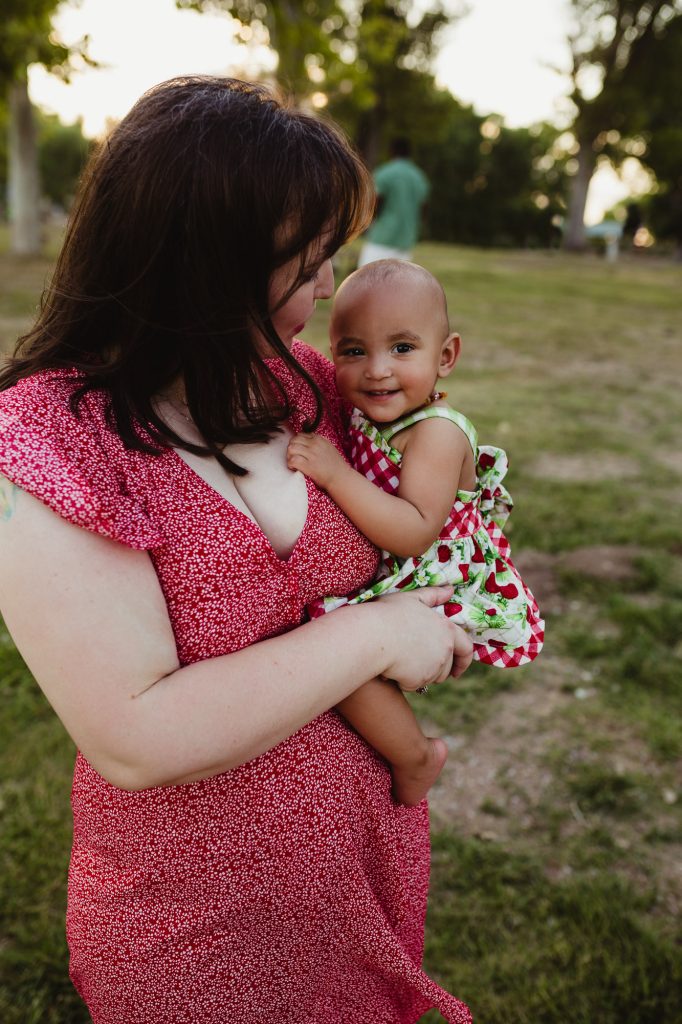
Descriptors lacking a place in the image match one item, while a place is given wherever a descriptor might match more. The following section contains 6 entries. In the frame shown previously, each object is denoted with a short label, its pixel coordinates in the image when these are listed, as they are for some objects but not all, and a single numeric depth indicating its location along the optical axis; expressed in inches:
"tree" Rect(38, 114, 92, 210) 2169.0
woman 40.1
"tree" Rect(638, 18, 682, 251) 1115.3
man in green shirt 426.6
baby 57.1
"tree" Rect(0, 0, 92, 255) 633.6
